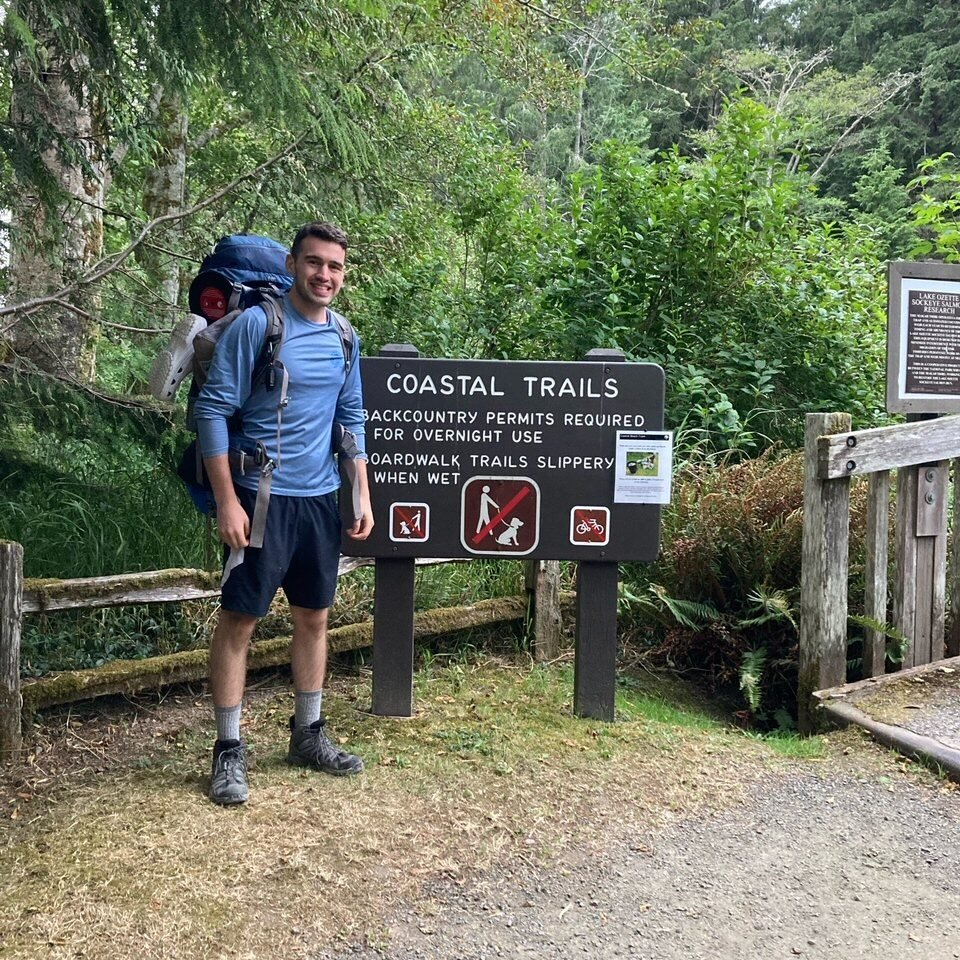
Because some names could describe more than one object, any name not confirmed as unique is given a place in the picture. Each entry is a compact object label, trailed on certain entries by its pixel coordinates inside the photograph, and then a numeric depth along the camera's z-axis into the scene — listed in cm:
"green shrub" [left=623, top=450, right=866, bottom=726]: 553
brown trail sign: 434
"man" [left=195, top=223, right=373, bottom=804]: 335
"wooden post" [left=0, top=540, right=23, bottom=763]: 383
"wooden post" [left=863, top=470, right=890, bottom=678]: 491
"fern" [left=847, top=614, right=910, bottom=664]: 483
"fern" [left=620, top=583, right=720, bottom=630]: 550
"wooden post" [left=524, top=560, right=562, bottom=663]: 538
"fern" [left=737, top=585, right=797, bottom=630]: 527
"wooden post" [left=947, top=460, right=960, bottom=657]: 531
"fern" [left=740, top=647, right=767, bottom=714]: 499
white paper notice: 433
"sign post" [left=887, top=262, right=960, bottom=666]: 511
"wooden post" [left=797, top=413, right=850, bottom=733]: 472
